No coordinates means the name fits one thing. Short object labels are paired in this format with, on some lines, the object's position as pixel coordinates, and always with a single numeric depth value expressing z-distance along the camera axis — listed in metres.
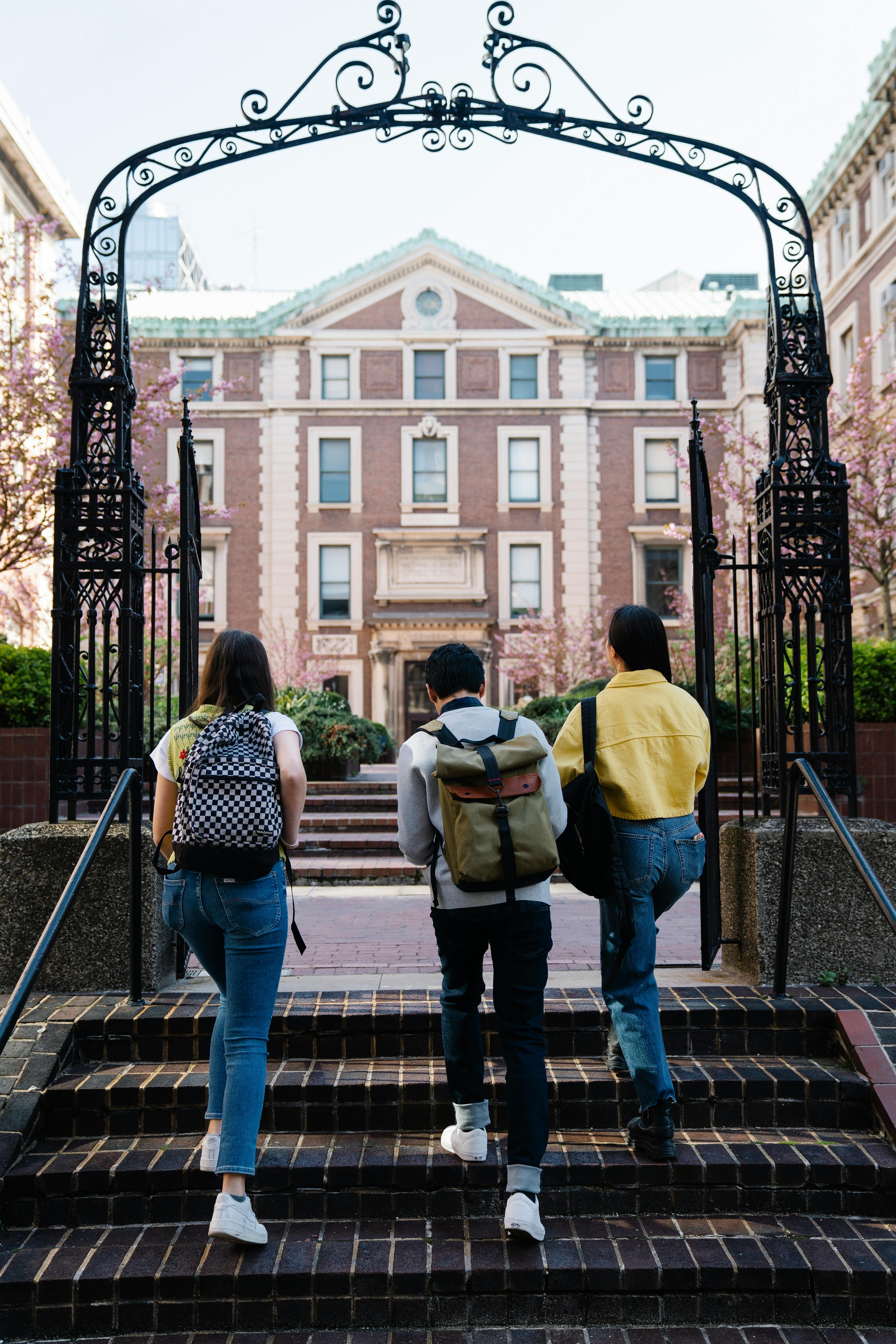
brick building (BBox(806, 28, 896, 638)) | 23.62
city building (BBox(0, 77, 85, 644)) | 19.83
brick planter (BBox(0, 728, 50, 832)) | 8.70
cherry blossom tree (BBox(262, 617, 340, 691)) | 28.34
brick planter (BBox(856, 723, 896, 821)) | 9.34
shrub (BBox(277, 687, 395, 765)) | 14.22
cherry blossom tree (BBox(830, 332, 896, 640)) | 17.61
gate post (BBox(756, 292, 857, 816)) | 5.32
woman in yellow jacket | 3.86
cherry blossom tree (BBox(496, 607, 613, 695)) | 28.86
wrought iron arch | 5.28
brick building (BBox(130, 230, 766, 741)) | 31.45
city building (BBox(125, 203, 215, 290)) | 61.72
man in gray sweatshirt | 3.51
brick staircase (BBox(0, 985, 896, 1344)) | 3.38
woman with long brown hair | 3.46
